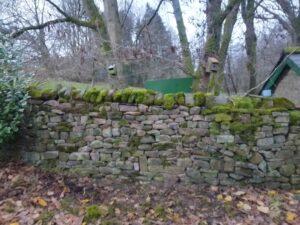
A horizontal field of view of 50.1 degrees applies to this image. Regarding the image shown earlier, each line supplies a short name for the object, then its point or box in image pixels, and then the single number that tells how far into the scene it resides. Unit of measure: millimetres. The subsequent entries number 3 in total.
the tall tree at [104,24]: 7664
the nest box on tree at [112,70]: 6490
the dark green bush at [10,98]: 4637
